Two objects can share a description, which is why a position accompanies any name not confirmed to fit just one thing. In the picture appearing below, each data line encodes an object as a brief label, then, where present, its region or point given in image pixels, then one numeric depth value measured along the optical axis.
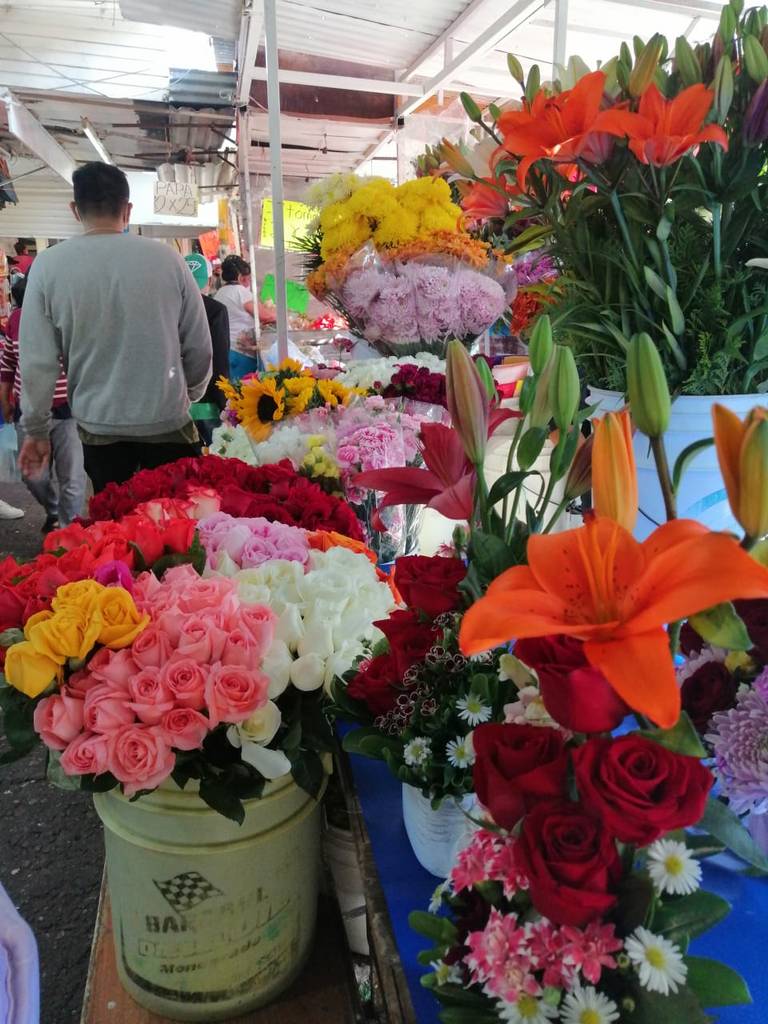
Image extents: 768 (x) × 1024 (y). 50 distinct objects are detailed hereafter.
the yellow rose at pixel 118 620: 0.73
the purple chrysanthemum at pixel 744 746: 0.49
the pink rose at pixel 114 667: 0.73
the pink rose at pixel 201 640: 0.73
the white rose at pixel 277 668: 0.76
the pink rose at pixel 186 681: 0.71
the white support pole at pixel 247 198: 3.54
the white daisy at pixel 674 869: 0.38
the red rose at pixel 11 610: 0.80
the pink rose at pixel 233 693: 0.70
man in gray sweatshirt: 2.25
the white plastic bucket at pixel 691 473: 0.93
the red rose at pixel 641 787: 0.36
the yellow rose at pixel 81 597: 0.73
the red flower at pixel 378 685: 0.68
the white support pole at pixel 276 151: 1.88
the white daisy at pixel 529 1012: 0.39
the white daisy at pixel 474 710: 0.59
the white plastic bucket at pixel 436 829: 0.65
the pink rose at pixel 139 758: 0.69
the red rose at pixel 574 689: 0.36
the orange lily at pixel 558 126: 0.80
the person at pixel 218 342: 3.90
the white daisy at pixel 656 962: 0.38
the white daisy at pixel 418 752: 0.62
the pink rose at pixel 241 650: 0.74
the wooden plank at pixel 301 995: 0.89
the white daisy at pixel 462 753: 0.59
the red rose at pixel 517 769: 0.41
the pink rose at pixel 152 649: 0.73
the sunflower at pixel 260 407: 1.68
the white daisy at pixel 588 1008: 0.39
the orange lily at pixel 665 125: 0.79
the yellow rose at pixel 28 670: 0.72
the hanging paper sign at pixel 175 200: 6.22
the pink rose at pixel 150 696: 0.70
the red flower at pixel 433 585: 0.65
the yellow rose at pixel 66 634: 0.72
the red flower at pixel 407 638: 0.66
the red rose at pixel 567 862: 0.38
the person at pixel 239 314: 4.35
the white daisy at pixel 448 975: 0.46
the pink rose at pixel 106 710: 0.71
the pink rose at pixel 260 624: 0.76
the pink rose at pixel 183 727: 0.70
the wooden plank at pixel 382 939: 0.59
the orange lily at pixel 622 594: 0.32
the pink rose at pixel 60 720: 0.72
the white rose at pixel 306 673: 0.77
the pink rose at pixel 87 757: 0.70
